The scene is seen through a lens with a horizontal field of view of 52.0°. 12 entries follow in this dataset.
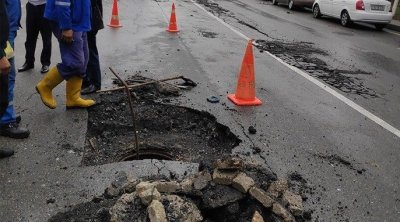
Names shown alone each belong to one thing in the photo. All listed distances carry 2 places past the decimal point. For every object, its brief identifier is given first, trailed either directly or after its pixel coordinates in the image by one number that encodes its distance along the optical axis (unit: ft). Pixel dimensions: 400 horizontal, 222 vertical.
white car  49.11
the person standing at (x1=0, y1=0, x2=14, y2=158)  11.33
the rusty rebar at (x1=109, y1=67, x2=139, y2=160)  14.17
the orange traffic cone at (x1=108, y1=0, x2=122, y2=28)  37.60
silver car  66.68
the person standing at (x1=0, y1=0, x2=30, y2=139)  13.80
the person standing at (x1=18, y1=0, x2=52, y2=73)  20.92
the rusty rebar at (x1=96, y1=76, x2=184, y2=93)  17.63
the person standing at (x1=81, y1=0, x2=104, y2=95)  18.19
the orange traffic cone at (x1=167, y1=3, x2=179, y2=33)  37.21
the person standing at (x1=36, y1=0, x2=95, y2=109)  15.05
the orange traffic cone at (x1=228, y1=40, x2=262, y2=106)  19.48
